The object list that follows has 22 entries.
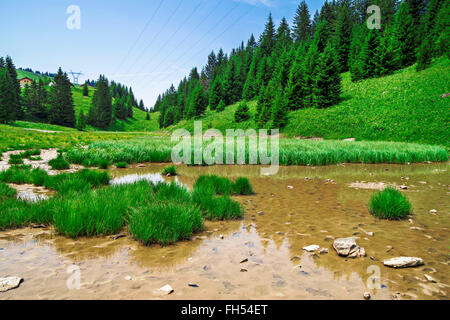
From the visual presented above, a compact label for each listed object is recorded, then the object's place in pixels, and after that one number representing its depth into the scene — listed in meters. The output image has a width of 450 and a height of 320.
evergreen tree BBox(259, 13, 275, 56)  89.31
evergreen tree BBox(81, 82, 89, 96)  143.00
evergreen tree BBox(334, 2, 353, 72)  60.31
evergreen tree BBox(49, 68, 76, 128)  76.00
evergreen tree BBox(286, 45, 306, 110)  46.41
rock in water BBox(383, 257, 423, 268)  3.33
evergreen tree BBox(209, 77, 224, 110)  75.81
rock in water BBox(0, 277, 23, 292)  2.64
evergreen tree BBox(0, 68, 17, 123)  55.89
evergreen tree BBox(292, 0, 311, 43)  86.88
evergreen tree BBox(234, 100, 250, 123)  53.31
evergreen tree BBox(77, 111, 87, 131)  75.88
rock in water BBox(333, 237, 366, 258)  3.71
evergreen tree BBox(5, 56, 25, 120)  67.69
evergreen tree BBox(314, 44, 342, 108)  40.78
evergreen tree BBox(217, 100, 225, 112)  70.12
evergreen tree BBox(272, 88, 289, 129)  42.03
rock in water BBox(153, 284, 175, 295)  2.69
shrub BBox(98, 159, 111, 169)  13.80
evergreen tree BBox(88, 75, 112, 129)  92.69
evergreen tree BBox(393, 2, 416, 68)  45.44
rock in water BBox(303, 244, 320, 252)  3.96
